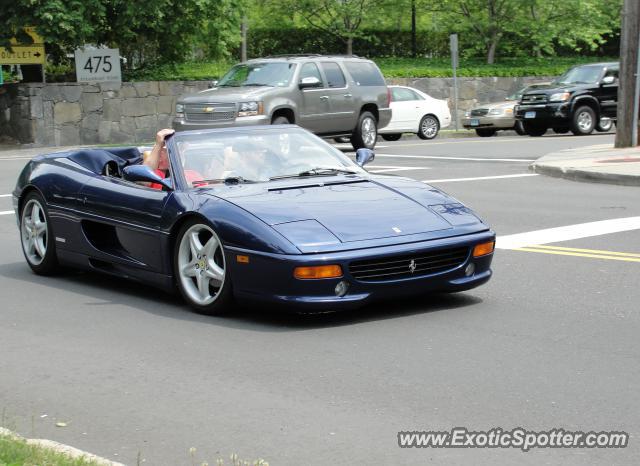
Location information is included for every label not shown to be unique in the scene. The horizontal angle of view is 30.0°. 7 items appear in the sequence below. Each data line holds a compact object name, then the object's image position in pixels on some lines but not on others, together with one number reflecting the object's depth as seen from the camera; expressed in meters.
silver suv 23.22
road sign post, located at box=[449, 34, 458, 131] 33.28
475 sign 30.50
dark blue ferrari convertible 7.32
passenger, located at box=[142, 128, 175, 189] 8.88
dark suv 30.56
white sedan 31.27
